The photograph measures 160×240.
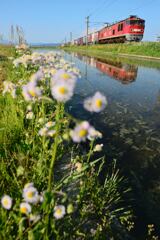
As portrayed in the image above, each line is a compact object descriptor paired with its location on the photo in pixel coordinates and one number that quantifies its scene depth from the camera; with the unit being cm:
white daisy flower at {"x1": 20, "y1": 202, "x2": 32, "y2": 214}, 26
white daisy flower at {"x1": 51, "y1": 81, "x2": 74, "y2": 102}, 21
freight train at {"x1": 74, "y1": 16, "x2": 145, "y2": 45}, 2509
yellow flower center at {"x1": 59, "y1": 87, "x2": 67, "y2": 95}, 21
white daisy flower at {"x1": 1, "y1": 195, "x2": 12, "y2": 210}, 26
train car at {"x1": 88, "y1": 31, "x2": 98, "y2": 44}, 4600
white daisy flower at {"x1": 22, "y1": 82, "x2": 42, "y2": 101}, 24
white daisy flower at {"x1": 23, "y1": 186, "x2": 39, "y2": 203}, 25
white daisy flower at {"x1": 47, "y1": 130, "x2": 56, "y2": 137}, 29
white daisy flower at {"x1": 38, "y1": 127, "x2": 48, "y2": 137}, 30
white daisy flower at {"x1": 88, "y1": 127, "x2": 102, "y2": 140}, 21
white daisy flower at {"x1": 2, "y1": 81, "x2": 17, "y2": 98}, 41
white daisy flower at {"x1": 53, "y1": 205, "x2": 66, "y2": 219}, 26
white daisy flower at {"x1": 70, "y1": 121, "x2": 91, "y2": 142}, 21
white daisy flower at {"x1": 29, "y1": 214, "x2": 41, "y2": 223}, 26
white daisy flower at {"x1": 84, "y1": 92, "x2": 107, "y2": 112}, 22
